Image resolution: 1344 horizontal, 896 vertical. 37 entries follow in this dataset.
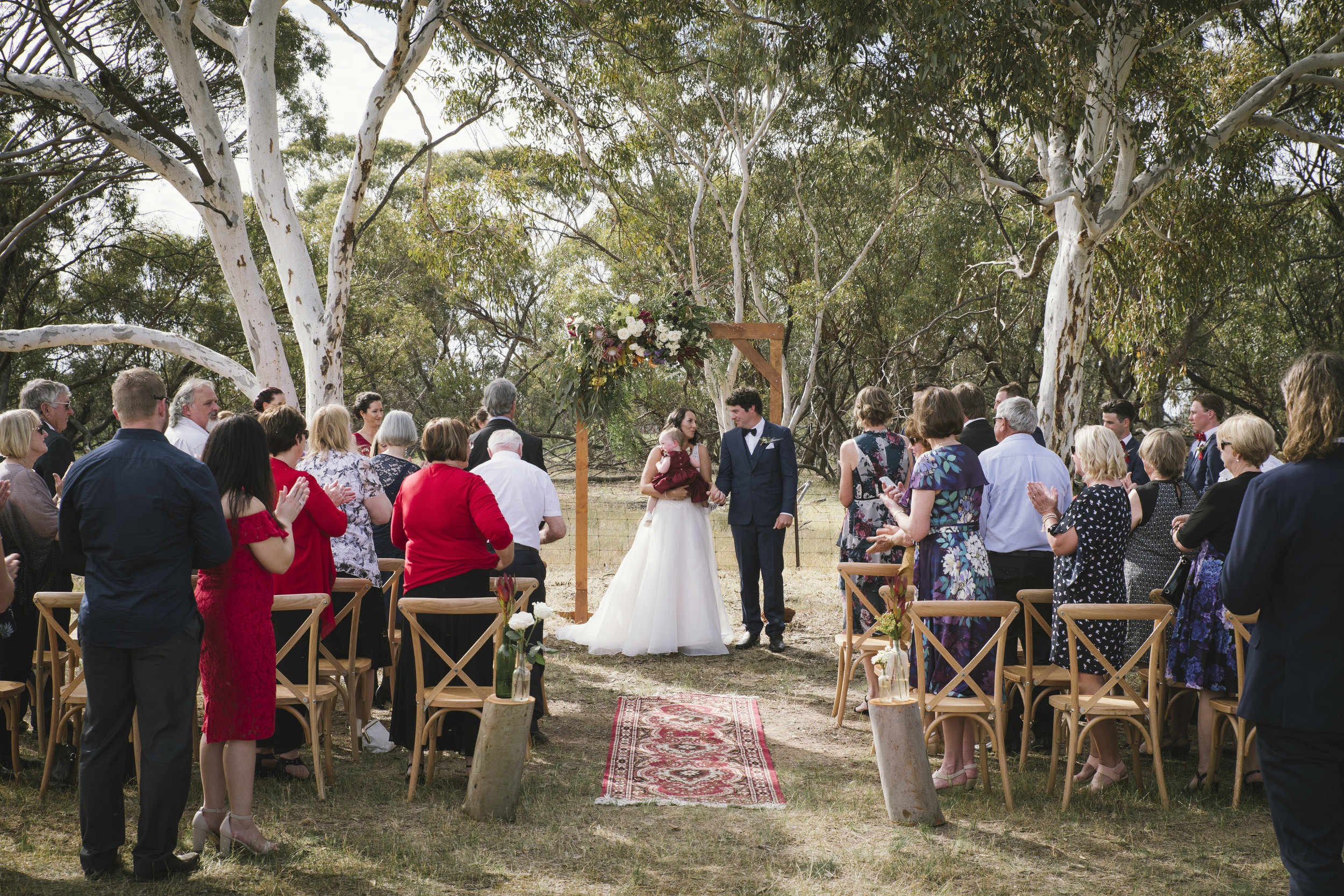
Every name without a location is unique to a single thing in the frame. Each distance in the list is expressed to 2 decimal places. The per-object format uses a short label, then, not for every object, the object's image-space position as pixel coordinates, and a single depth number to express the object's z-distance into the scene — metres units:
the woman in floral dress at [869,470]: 6.40
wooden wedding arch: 8.91
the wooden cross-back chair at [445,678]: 4.42
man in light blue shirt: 5.32
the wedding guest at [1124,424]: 7.69
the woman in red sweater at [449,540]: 4.75
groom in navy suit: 7.91
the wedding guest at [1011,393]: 6.39
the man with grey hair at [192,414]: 5.24
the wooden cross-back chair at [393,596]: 5.73
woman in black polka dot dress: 4.63
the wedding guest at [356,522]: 5.15
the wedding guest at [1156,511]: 5.31
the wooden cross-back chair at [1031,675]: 4.80
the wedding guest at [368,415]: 7.20
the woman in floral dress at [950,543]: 4.69
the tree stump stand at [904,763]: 4.19
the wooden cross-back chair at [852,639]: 5.58
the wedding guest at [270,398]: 6.25
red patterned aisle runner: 4.84
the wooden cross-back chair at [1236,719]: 4.32
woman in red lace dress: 3.75
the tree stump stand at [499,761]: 4.27
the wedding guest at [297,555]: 4.57
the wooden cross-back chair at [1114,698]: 4.25
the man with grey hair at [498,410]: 6.62
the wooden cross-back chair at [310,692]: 4.34
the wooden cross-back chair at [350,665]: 4.96
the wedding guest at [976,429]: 6.36
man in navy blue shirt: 3.49
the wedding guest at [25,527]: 4.81
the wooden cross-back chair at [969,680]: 4.36
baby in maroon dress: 7.88
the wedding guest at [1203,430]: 7.30
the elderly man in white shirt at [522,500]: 5.96
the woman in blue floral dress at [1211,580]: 4.18
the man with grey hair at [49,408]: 5.91
